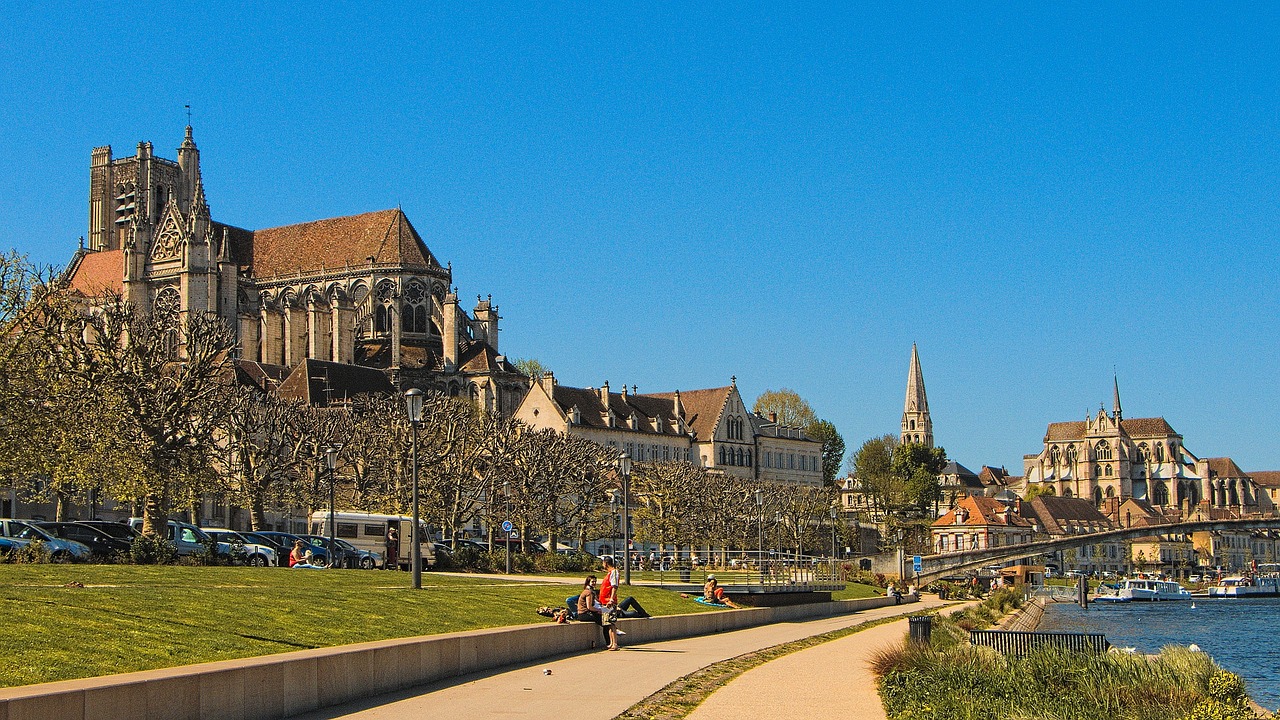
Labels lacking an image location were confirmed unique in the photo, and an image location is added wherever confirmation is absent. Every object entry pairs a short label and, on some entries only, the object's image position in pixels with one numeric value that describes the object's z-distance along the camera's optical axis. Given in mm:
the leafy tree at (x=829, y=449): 158500
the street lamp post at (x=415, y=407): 34125
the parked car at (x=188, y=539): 44994
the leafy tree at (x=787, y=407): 158750
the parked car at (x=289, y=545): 50094
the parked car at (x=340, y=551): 51000
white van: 58094
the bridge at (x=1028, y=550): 115562
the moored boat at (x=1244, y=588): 146750
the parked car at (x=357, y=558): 52775
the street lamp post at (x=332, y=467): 47625
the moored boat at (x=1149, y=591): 132125
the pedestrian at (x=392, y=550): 54759
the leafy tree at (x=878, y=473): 146500
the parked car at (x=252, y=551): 46531
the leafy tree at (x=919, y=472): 156750
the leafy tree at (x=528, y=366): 158250
